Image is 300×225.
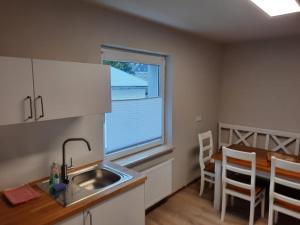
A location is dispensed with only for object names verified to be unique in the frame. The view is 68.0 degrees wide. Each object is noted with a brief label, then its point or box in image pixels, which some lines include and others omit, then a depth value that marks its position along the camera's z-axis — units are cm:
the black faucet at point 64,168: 181
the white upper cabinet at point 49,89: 137
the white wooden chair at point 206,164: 326
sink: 203
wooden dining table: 241
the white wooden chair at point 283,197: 216
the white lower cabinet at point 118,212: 156
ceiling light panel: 189
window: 249
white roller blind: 251
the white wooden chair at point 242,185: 247
